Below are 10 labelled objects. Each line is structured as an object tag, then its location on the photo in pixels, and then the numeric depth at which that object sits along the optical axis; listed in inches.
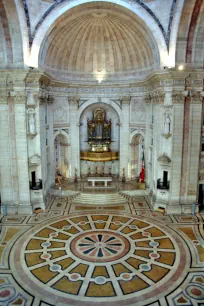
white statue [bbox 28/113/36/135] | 773.9
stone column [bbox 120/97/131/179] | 1036.6
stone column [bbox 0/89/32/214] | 757.9
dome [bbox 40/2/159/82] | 786.2
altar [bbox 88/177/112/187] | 997.2
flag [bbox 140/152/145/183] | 1020.4
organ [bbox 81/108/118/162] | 1075.3
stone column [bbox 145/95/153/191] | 928.9
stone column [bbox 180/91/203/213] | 768.9
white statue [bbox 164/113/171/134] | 778.8
